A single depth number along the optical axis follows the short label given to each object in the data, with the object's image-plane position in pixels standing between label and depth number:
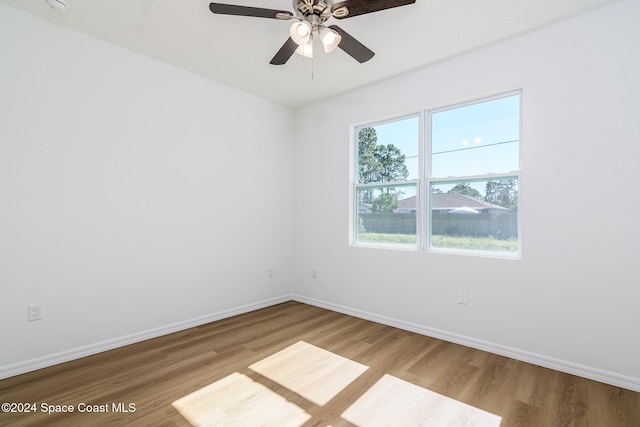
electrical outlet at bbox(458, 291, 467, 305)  2.83
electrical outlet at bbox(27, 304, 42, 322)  2.32
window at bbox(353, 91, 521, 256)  2.74
